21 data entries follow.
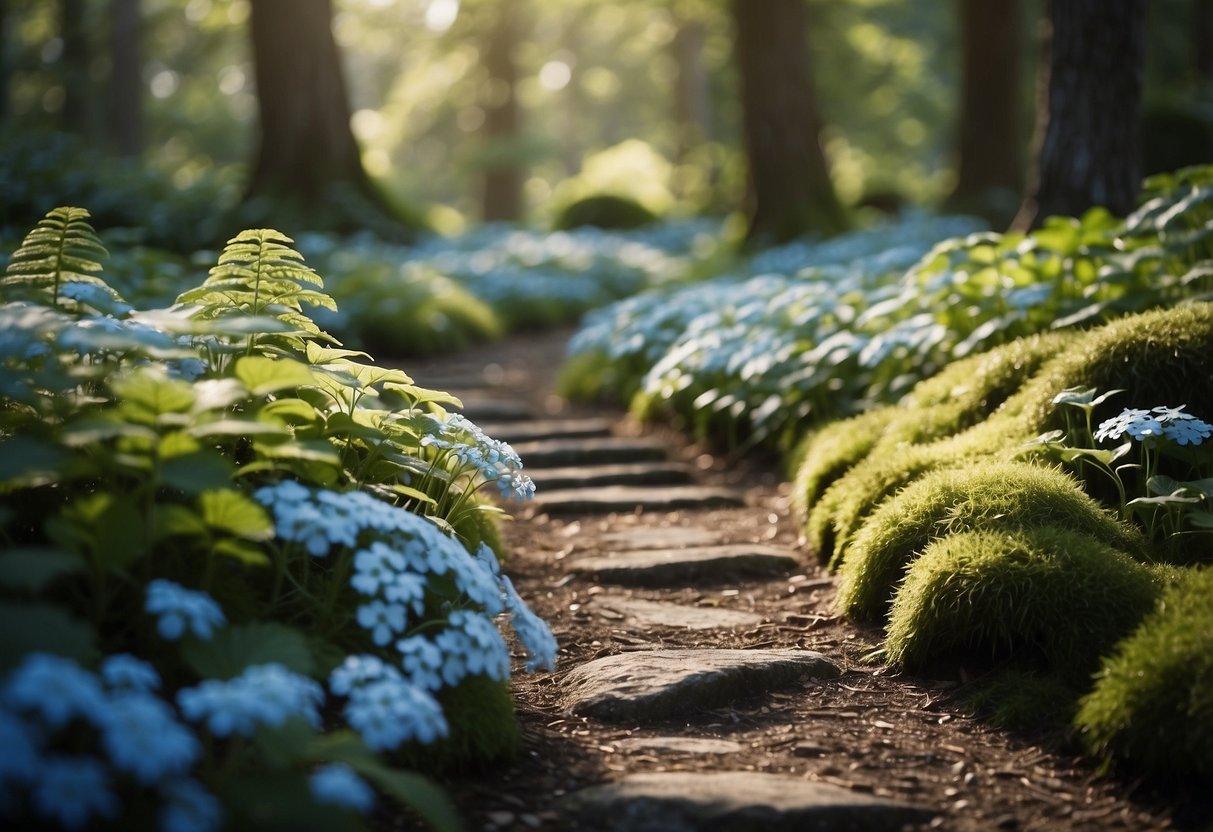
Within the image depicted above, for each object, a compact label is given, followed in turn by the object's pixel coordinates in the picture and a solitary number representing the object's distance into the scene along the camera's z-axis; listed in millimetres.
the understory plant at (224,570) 1527
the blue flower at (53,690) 1398
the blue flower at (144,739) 1417
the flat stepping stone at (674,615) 3336
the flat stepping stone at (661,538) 4102
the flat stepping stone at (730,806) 2031
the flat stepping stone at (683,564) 3795
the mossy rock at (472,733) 2227
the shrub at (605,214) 18000
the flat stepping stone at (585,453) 5367
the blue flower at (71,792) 1370
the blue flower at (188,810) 1421
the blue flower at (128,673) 1613
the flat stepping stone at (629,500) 4703
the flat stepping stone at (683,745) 2418
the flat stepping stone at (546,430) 5659
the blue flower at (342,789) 1461
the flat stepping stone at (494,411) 5938
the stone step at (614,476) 5008
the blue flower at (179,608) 1756
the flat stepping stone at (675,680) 2648
